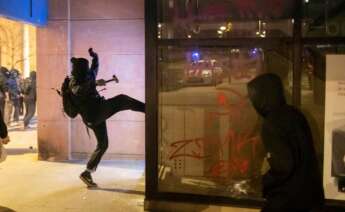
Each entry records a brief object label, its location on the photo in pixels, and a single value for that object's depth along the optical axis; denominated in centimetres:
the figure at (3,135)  542
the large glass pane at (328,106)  518
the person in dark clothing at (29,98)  1303
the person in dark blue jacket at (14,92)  1373
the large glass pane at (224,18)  534
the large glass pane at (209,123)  558
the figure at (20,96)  1486
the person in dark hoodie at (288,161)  320
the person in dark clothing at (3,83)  1070
